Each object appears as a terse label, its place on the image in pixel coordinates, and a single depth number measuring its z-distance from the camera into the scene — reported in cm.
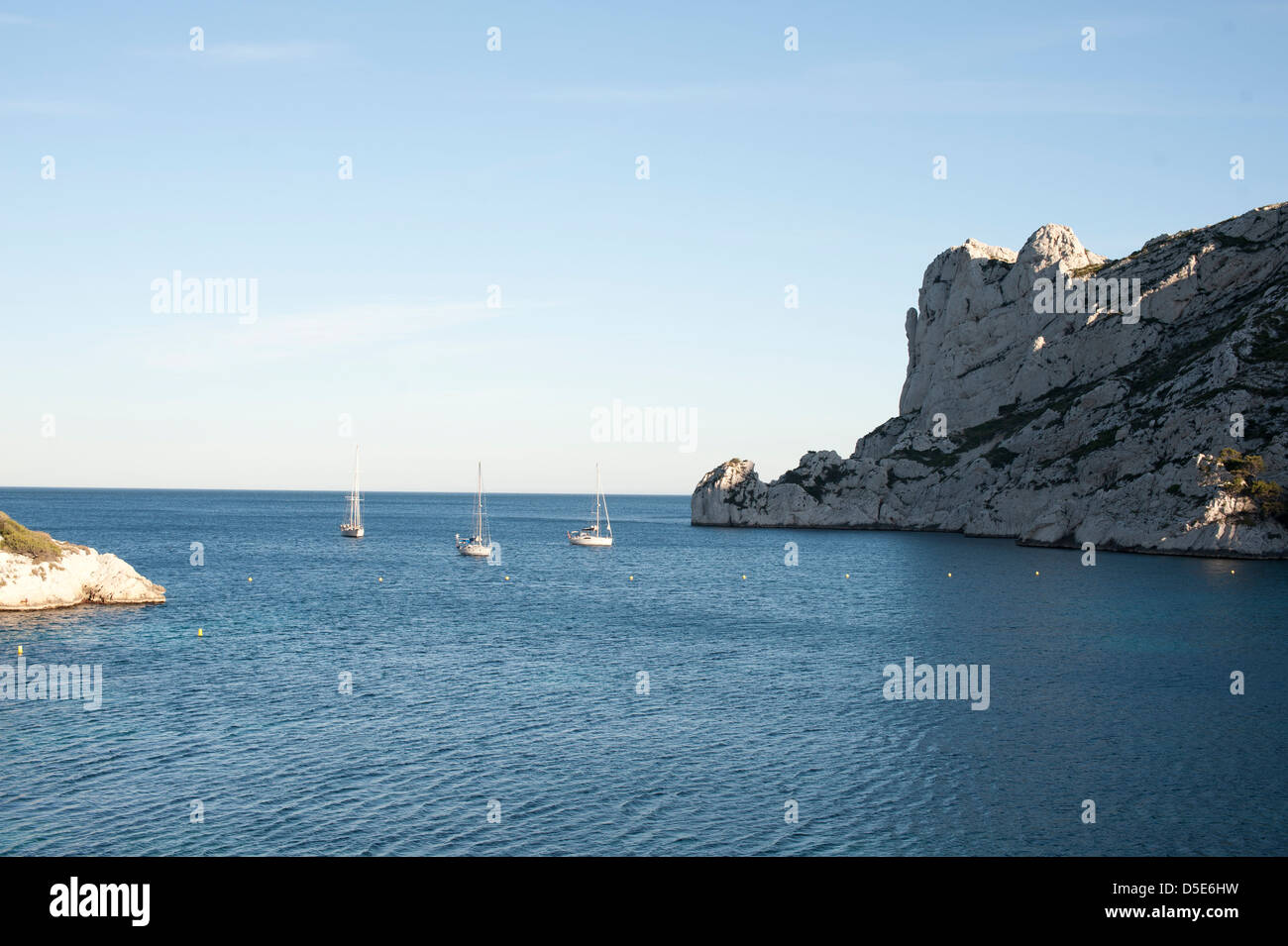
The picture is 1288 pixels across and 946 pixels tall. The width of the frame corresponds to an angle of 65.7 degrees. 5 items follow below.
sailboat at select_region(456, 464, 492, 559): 14975
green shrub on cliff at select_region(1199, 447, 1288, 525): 12306
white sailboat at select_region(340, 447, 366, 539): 18959
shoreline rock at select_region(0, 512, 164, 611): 7781
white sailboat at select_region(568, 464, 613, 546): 17600
